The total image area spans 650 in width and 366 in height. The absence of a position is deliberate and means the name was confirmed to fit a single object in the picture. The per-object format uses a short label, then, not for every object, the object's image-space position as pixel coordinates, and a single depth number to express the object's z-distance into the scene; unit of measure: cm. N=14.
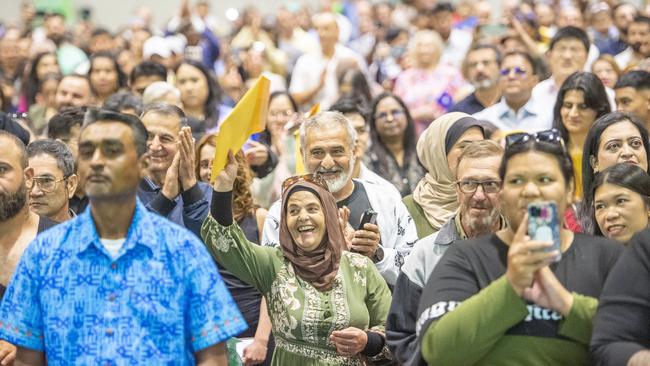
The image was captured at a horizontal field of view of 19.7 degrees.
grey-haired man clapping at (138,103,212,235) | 809
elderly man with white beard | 882
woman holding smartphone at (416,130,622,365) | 540
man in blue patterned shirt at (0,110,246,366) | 546
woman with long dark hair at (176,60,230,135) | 1365
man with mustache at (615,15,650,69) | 1549
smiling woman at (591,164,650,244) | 773
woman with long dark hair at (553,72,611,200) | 1097
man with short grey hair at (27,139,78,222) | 874
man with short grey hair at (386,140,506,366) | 651
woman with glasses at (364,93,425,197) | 1216
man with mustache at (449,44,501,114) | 1397
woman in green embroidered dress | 740
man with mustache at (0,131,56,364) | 750
